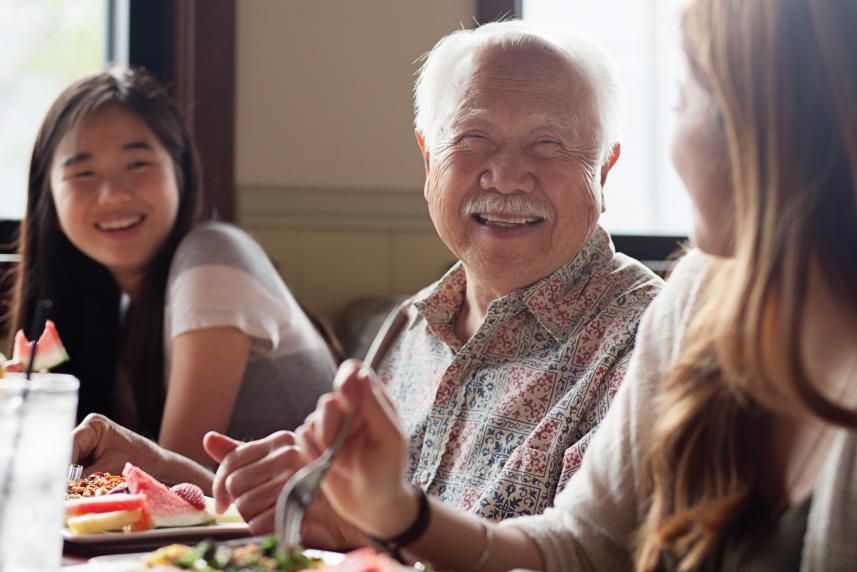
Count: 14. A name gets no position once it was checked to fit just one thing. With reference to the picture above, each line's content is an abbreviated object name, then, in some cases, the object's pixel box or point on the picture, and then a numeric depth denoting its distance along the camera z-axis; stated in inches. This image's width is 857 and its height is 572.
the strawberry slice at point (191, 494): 51.0
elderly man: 61.1
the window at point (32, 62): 130.7
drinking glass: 37.0
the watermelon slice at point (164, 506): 49.3
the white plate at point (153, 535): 46.6
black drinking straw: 40.6
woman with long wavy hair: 37.4
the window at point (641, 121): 142.9
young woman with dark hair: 88.1
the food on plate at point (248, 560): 37.2
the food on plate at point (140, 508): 48.1
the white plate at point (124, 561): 38.9
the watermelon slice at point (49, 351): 58.3
